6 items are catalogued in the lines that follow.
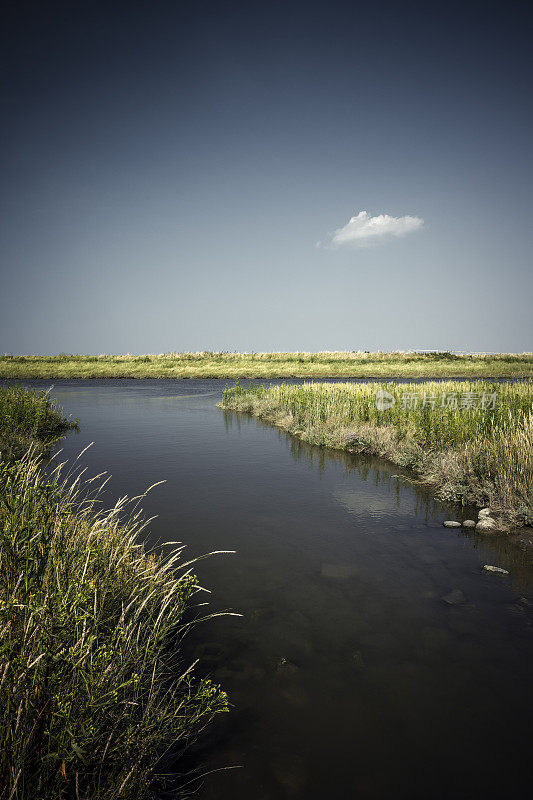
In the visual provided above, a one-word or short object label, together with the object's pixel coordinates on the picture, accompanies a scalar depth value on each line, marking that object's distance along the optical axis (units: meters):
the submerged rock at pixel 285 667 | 4.74
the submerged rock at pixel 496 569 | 7.00
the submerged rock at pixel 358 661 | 4.84
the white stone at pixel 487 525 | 8.63
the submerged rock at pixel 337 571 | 6.99
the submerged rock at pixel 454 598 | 6.12
